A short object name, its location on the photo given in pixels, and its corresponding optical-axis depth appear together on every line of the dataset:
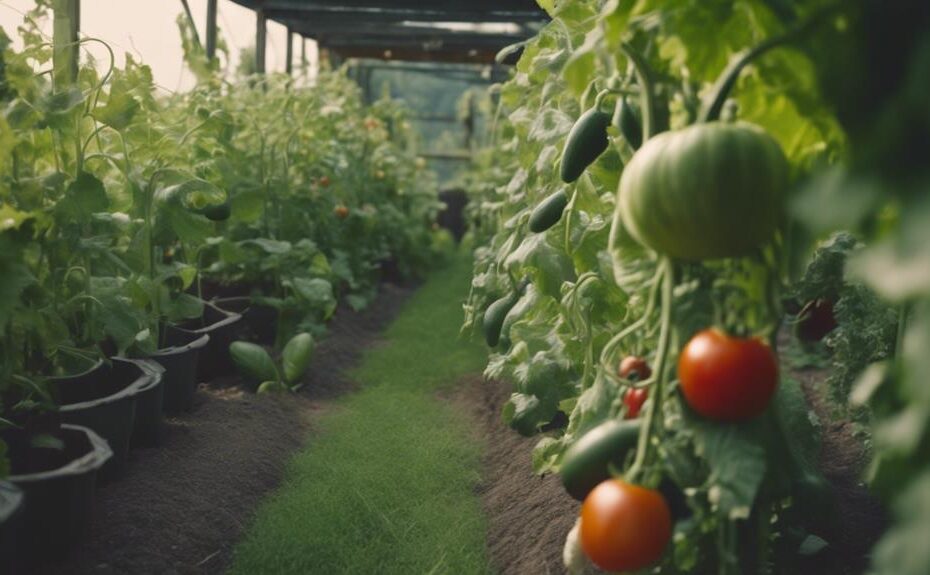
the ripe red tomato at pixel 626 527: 1.32
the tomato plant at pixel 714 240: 1.19
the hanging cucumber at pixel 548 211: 2.46
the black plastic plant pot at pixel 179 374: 3.55
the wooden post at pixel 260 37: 7.45
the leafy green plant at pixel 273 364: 4.18
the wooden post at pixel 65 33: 3.07
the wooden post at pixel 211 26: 6.13
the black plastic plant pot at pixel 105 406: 2.72
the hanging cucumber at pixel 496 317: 3.07
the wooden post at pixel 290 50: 9.00
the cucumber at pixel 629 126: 1.71
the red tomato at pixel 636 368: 1.65
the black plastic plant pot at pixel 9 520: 1.98
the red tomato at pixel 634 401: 1.60
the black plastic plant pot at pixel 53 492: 2.23
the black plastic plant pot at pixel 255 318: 4.93
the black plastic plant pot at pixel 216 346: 4.29
